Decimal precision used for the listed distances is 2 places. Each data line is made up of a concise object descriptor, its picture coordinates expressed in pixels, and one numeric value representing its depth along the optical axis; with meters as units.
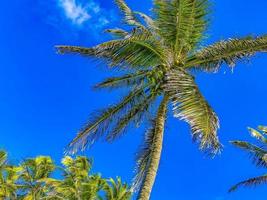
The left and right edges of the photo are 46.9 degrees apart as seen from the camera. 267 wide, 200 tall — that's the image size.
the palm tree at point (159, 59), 8.57
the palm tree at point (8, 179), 12.95
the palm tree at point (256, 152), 16.25
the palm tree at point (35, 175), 13.69
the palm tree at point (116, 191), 14.79
